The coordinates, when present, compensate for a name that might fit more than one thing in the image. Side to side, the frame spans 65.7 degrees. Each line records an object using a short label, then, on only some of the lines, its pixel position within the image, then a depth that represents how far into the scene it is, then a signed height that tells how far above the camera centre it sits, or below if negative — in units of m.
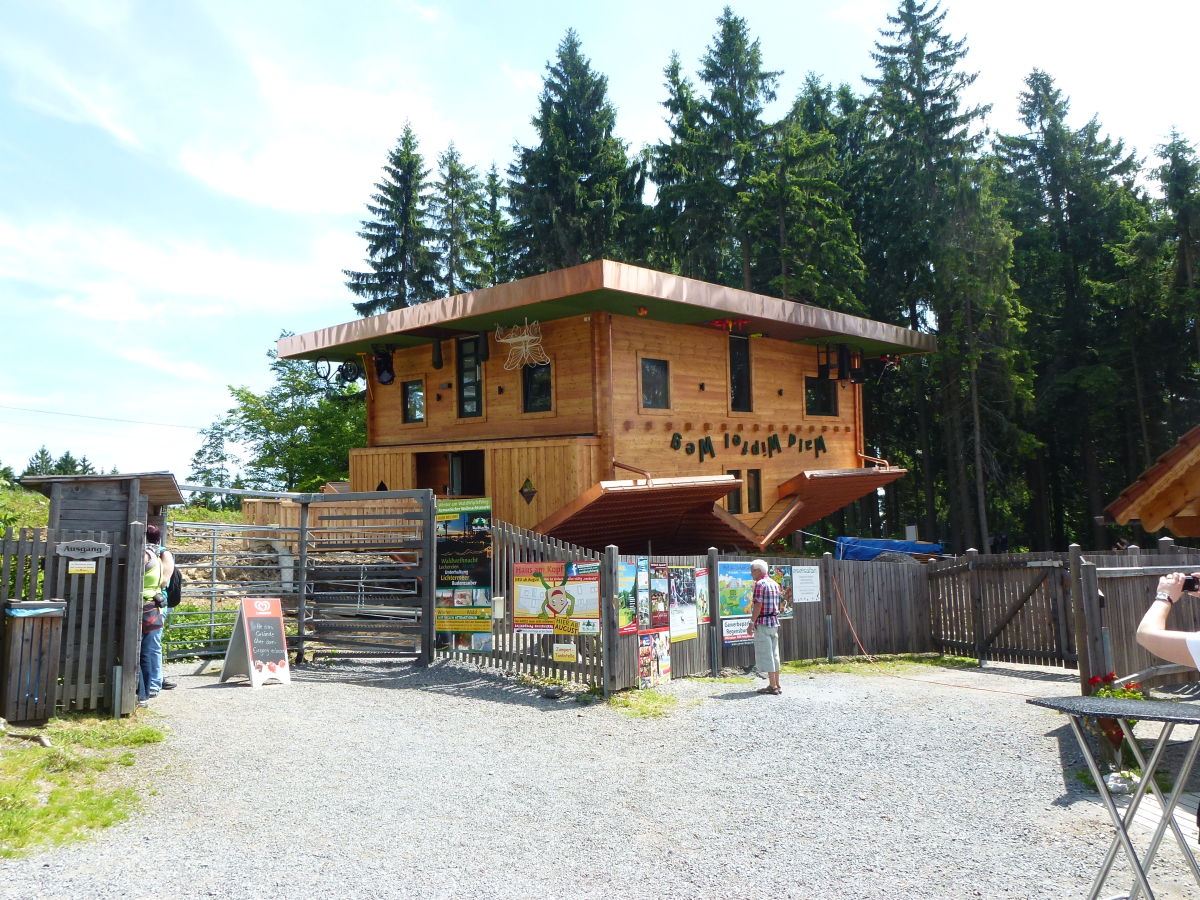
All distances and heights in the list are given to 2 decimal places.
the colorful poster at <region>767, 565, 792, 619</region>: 14.91 -0.35
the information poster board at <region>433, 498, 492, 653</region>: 13.20 -0.08
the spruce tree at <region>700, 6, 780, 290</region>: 38.47 +19.15
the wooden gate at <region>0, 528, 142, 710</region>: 8.64 -0.20
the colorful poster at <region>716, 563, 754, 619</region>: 13.75 -0.35
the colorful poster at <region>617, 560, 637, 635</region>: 11.38 -0.39
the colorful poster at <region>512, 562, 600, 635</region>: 11.51 -0.38
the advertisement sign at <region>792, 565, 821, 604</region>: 15.20 -0.34
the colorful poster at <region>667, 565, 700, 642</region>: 12.65 -0.51
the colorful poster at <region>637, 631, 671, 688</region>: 11.76 -1.19
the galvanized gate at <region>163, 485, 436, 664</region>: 13.62 -0.41
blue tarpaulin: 26.92 +0.42
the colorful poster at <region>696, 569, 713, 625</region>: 13.27 -0.51
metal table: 3.52 -0.78
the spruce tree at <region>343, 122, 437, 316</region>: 40.81 +14.16
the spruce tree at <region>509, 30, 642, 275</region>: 38.69 +16.37
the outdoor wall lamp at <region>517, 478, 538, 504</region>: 18.52 +1.53
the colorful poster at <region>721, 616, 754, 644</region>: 13.73 -0.97
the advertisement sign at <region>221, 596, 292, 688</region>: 12.00 -0.96
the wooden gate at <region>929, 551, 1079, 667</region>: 14.29 -0.78
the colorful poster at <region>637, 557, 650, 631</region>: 11.77 -0.37
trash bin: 8.32 -0.73
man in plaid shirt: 11.70 -0.82
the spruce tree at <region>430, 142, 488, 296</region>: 41.72 +15.44
